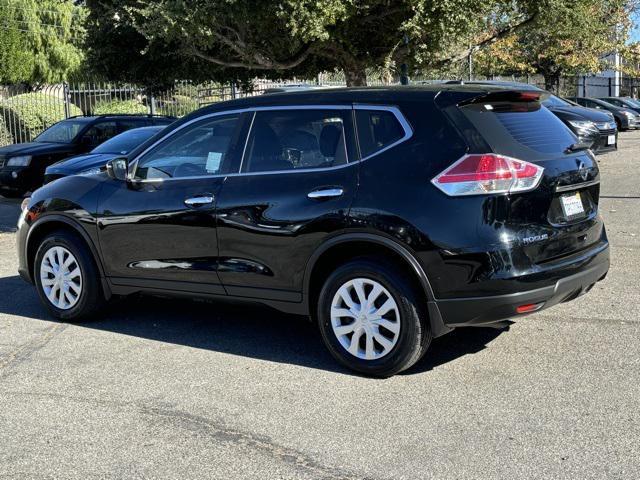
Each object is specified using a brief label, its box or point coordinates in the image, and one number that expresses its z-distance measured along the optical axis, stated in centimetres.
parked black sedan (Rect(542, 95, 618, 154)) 1527
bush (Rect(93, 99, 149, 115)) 2527
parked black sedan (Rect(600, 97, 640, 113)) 3272
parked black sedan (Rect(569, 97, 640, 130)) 3064
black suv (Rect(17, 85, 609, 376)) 467
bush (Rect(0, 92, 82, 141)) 2327
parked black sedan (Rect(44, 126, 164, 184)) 1165
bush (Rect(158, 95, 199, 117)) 2564
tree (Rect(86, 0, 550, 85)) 1070
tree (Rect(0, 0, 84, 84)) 3039
